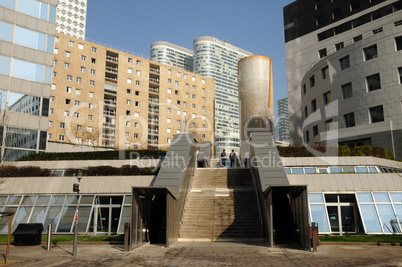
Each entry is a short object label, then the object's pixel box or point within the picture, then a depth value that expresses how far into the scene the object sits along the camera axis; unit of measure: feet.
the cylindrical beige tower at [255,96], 112.37
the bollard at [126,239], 45.93
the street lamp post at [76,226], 43.55
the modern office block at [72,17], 423.64
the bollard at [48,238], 49.04
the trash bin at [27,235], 53.36
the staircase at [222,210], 54.75
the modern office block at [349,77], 111.45
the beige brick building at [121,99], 198.80
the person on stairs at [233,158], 95.01
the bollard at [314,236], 44.19
